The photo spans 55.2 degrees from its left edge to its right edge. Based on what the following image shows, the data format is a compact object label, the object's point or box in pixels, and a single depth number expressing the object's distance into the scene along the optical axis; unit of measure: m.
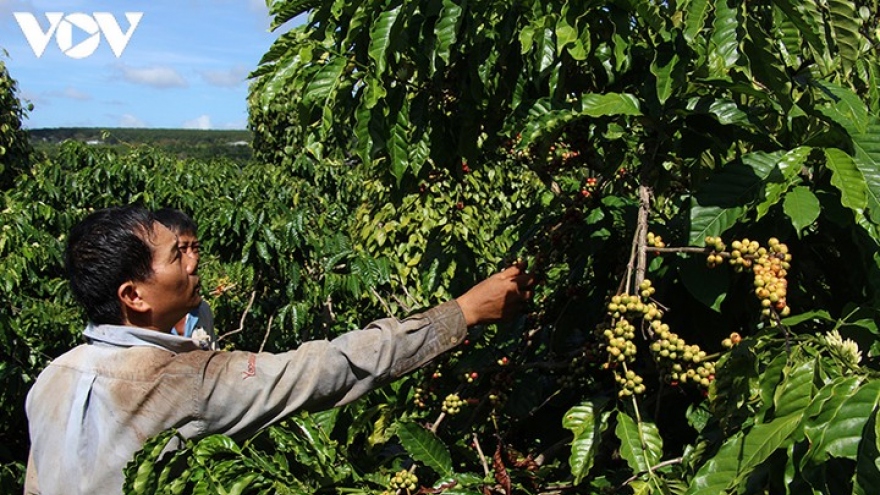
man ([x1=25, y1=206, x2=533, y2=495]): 1.77
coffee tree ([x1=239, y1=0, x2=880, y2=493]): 1.39
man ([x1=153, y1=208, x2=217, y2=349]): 2.07
